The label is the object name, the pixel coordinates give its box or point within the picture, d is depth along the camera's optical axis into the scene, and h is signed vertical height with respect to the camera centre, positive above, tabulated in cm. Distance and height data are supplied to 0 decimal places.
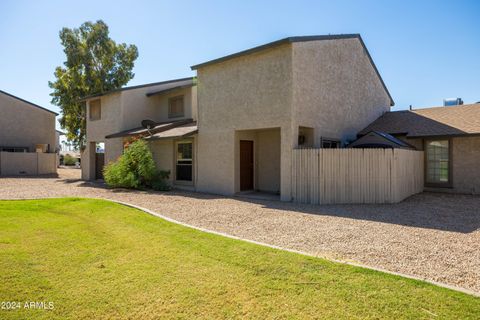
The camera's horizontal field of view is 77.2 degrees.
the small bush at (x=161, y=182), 1667 -122
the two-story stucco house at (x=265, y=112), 1323 +246
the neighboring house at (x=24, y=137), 2811 +245
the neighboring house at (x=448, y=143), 1555 +82
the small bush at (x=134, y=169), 1655 -48
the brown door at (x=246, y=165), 1570 -28
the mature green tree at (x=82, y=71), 3006 +917
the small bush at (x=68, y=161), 5169 +0
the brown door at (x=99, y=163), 2436 -18
